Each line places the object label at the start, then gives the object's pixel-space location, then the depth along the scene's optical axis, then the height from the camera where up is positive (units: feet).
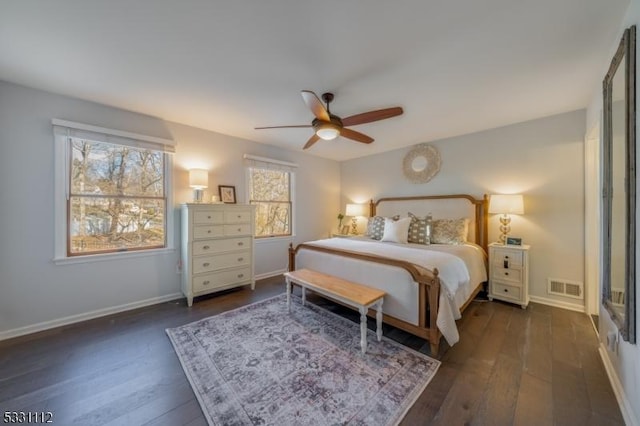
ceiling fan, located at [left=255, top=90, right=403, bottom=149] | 6.86 +3.02
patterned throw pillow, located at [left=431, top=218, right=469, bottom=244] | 10.93 -0.88
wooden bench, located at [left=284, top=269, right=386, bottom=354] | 6.62 -2.47
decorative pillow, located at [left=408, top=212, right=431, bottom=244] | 11.14 -0.88
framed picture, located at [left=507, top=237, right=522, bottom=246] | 10.11 -1.25
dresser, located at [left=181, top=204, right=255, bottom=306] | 10.15 -1.61
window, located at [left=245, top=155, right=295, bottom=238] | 13.74 +1.13
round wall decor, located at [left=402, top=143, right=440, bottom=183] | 13.25 +2.87
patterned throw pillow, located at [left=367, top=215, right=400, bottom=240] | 12.77 -0.85
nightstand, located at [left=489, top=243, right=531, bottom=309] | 9.52 -2.55
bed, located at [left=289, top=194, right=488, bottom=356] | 6.61 -1.93
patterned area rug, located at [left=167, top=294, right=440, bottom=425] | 4.74 -3.97
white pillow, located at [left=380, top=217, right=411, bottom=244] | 11.41 -0.91
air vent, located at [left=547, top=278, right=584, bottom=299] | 9.36 -3.08
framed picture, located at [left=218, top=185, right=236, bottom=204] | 12.13 +1.00
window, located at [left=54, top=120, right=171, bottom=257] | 8.64 +0.81
